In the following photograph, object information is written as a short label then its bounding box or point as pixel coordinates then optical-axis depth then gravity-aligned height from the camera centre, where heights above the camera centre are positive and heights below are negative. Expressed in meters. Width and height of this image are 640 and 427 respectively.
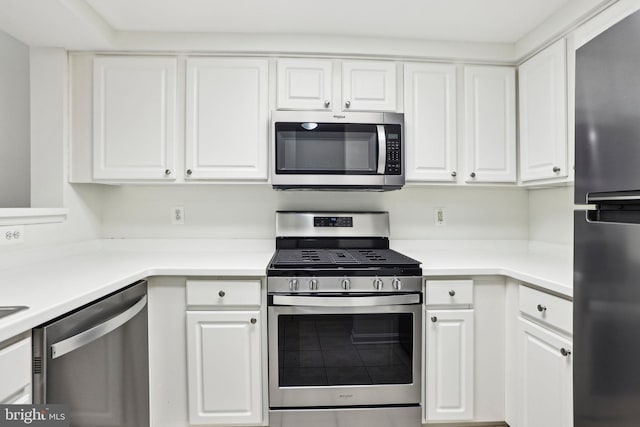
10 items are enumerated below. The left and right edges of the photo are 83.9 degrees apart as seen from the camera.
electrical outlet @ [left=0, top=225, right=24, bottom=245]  1.60 -0.10
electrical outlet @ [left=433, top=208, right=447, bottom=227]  2.36 -0.03
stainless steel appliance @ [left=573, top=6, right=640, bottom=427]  0.84 -0.05
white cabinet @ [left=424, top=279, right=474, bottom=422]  1.70 -0.63
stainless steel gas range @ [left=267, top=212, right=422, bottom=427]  1.67 -0.62
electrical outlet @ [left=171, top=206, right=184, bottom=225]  2.28 +0.00
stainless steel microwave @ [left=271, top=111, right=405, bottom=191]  1.94 +0.35
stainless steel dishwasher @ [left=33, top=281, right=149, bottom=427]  1.03 -0.51
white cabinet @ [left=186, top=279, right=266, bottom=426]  1.66 -0.60
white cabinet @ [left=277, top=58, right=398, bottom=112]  1.99 +0.72
